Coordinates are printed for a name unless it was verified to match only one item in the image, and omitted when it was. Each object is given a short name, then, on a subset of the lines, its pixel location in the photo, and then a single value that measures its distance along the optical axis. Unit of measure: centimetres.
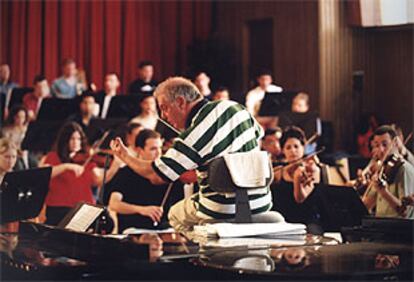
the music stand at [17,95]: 1441
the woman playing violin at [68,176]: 931
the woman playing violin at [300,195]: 841
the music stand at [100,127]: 1183
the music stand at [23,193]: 666
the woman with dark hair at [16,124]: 1275
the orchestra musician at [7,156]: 837
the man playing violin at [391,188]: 755
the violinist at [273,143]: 1043
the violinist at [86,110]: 1314
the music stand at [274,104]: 1408
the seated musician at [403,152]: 805
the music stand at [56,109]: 1316
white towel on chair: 587
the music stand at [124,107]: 1360
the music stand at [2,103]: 1456
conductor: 622
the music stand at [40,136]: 1151
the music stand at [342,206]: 688
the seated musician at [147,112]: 1351
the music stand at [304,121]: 1278
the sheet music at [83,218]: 596
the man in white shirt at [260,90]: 1469
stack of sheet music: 563
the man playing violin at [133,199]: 855
